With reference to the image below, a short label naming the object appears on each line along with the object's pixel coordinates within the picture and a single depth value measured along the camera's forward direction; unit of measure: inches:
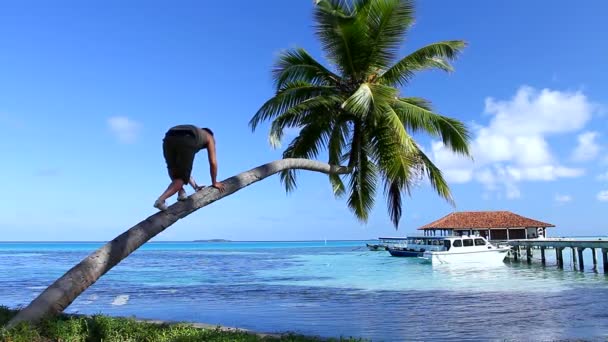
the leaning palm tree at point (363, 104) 457.1
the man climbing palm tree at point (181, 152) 281.3
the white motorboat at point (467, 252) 1648.6
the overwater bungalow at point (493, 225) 2218.3
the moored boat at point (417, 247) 2044.7
